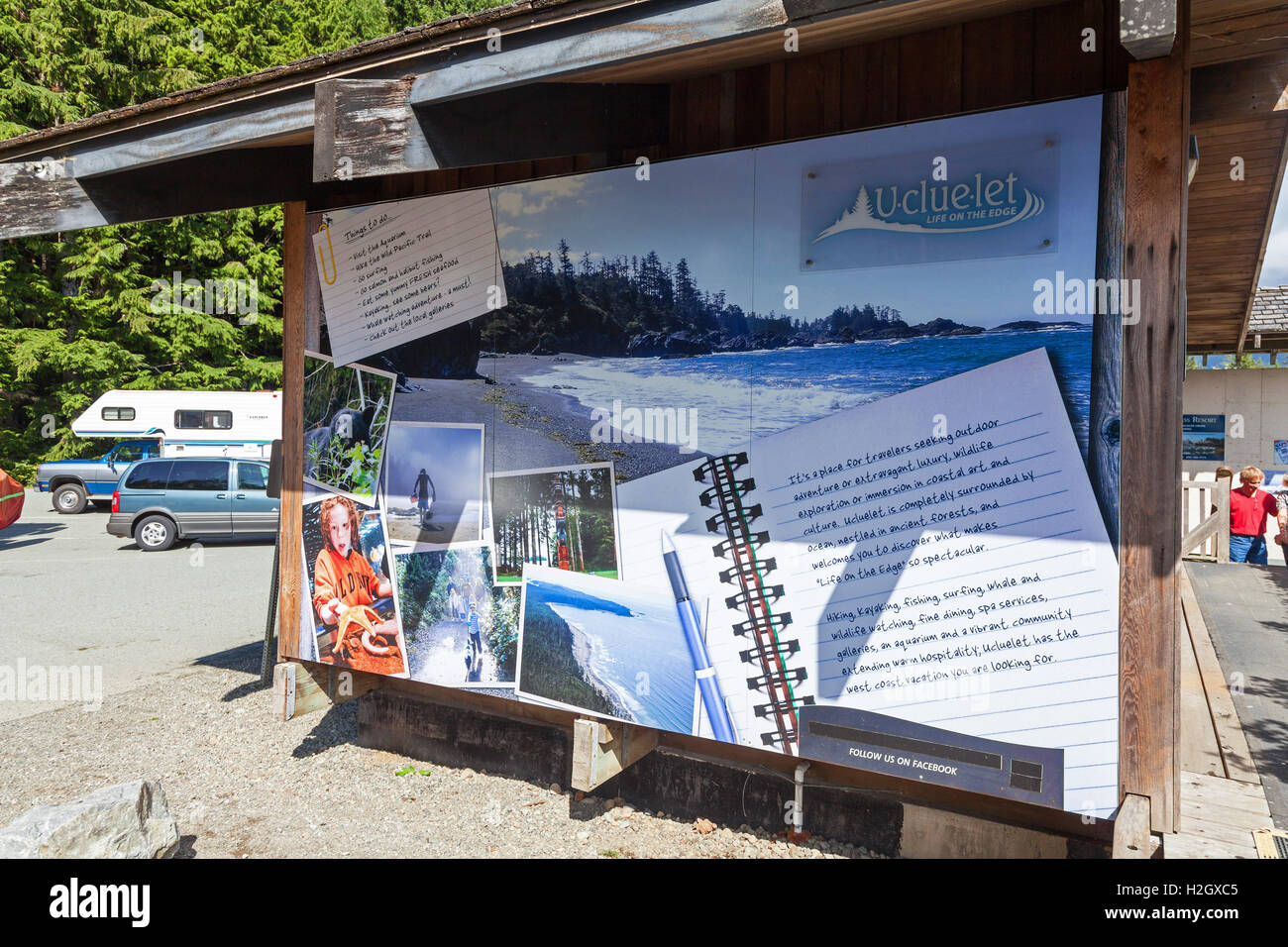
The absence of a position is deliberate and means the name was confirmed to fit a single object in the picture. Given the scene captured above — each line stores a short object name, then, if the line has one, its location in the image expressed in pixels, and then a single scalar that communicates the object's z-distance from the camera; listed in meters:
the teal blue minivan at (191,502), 15.52
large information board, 3.14
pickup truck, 20.75
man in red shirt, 10.00
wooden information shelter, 2.95
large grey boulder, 3.50
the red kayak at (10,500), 14.79
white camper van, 21.56
